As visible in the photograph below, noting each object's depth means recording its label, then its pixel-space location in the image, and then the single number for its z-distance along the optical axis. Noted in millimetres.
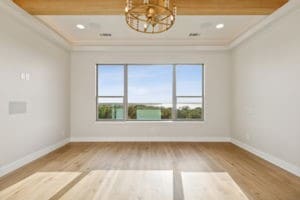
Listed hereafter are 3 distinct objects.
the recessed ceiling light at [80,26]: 3144
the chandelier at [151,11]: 1481
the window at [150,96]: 4247
